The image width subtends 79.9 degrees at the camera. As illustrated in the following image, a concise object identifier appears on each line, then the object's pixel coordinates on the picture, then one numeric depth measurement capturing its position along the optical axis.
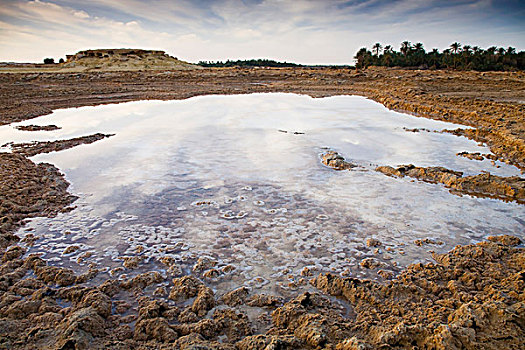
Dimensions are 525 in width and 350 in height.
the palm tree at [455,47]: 50.01
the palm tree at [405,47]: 55.31
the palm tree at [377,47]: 60.34
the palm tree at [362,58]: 53.09
